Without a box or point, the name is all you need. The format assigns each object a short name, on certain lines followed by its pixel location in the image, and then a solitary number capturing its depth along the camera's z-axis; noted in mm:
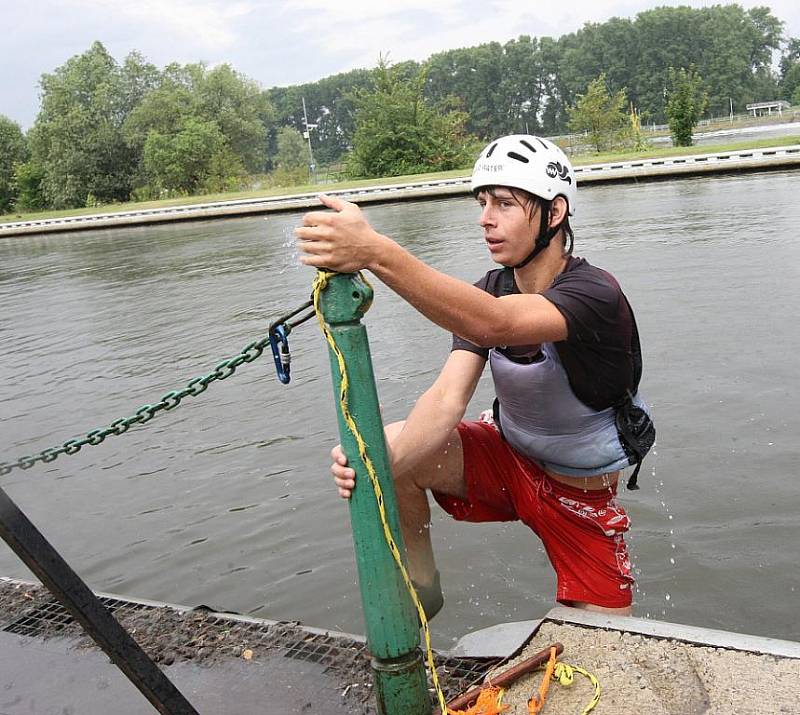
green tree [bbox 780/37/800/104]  130750
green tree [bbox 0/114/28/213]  70000
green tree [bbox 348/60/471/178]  48844
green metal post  2645
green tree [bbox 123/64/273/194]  62941
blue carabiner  2889
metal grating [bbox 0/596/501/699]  3277
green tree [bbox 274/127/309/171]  99812
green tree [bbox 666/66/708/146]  36688
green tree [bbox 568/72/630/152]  44250
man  3293
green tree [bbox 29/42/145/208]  63781
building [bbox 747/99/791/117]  114750
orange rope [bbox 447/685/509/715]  2847
